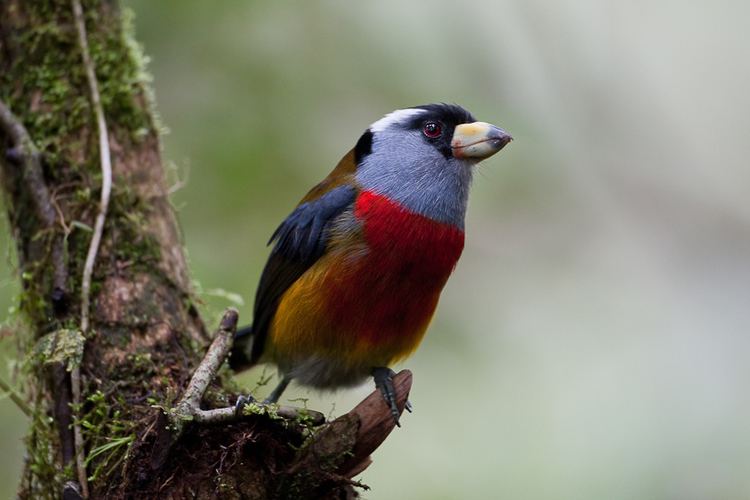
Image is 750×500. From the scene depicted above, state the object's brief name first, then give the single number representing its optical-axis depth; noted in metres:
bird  6.96
